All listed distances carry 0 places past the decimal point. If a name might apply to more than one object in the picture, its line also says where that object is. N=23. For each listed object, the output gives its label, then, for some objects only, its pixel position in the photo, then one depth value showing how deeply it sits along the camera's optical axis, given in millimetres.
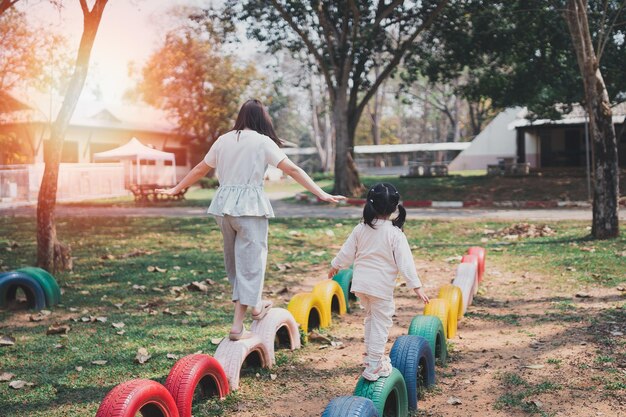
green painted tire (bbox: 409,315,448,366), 4578
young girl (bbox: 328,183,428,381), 3781
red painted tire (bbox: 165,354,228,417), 3617
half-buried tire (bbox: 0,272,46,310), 6752
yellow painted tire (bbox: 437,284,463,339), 5523
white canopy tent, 29166
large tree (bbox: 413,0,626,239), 19953
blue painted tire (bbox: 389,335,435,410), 3989
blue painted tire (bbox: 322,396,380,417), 3115
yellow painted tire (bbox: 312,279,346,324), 5922
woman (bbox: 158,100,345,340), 4293
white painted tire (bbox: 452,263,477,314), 6501
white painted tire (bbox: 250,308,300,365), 4734
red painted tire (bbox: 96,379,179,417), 3043
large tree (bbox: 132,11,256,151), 37844
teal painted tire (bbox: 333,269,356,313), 6659
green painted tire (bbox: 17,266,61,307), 6832
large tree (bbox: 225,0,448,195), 20547
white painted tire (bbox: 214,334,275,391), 4267
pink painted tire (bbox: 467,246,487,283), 7871
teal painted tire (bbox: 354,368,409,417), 3535
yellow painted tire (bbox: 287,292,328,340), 5473
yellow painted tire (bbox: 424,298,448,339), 5340
